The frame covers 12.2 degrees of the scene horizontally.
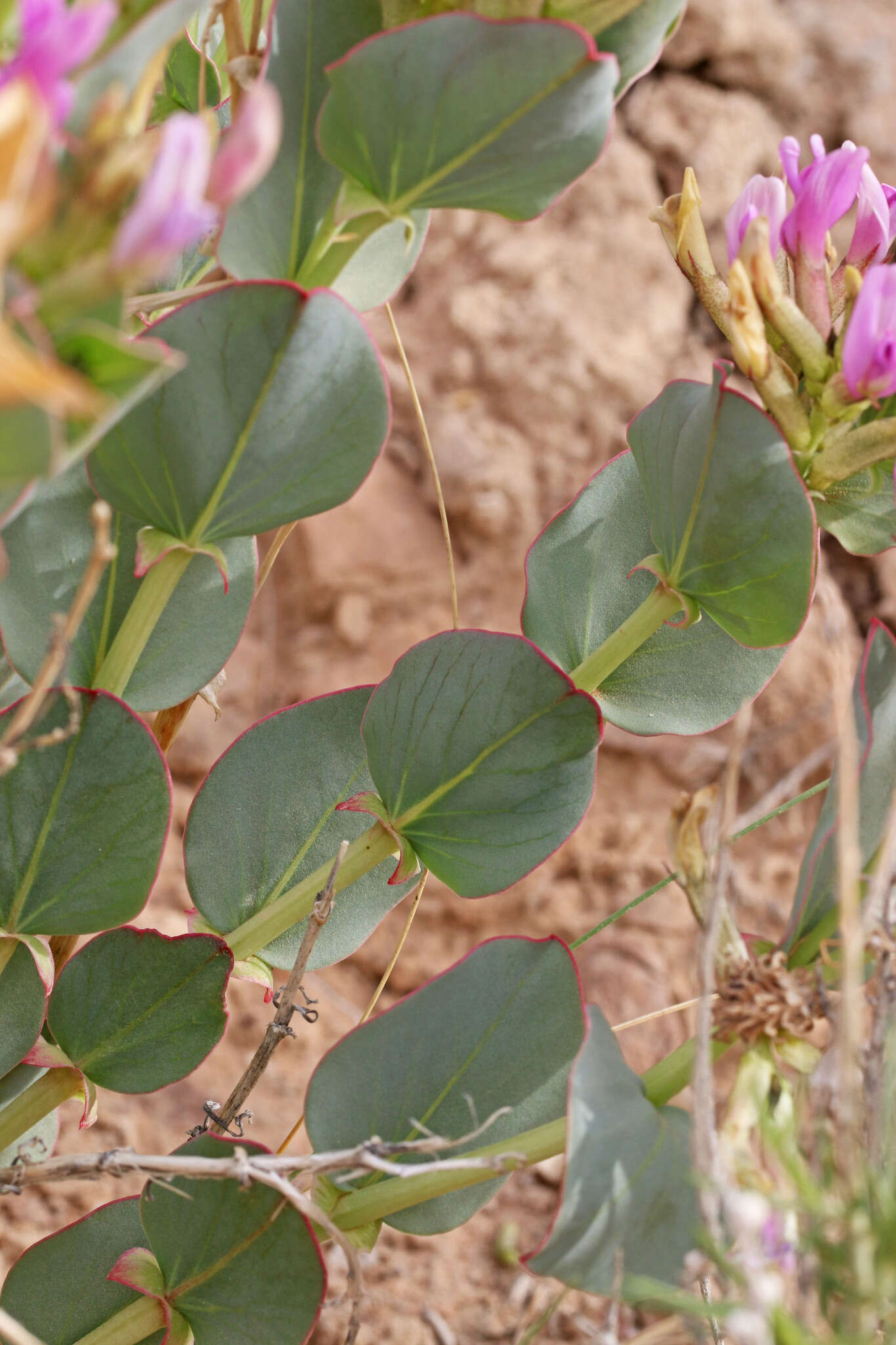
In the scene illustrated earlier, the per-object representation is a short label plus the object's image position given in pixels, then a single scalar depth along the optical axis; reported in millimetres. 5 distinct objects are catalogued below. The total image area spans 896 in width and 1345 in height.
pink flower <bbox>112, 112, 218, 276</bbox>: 470
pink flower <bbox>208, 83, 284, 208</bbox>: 473
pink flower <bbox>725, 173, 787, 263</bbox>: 543
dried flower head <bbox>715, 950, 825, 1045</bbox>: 523
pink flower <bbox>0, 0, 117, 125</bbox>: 471
